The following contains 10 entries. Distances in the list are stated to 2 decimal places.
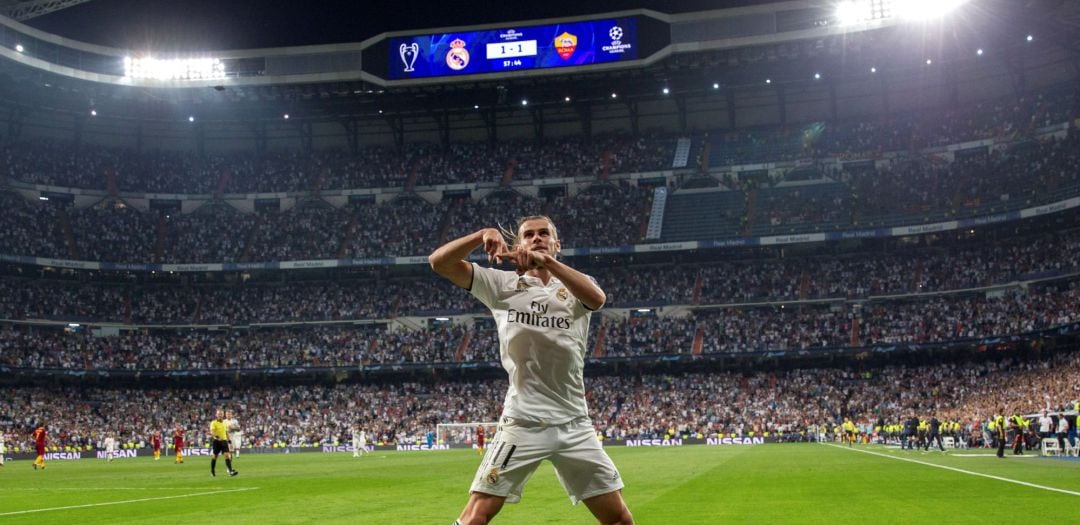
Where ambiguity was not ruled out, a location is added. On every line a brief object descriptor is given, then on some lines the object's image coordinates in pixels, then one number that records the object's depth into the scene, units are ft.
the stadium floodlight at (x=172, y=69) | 229.66
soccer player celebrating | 21.09
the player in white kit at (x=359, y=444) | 159.78
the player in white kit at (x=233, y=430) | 95.30
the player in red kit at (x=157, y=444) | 166.71
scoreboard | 213.66
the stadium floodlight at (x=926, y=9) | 193.16
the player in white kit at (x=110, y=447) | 178.29
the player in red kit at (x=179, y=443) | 136.36
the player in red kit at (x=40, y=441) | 121.08
